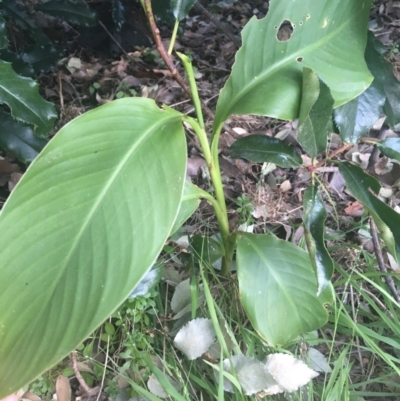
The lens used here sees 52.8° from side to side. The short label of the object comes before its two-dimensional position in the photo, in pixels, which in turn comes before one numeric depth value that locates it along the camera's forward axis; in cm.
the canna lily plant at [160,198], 51
